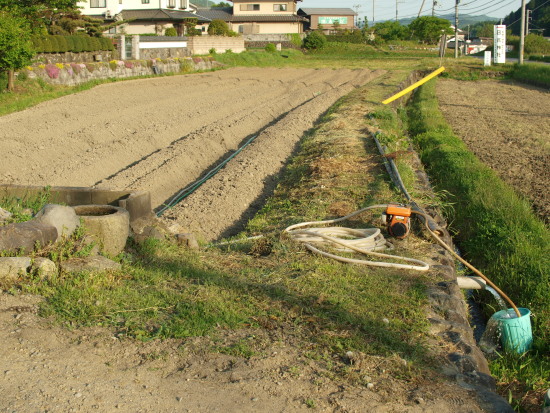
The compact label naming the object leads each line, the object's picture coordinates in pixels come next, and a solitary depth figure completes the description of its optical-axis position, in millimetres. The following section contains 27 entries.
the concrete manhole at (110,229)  5258
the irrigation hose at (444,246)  4786
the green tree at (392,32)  79375
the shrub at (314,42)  55875
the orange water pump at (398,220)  5848
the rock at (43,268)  4668
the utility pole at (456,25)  42797
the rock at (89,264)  4793
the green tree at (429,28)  74000
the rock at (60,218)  5082
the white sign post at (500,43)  33469
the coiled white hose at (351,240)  5289
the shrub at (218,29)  49875
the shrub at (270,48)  47416
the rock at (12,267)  4594
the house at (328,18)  76438
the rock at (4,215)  5238
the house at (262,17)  64188
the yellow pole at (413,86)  14047
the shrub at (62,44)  24462
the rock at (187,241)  5875
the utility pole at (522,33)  31438
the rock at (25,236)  4773
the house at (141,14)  45562
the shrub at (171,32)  42812
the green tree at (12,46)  16844
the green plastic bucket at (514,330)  4727
